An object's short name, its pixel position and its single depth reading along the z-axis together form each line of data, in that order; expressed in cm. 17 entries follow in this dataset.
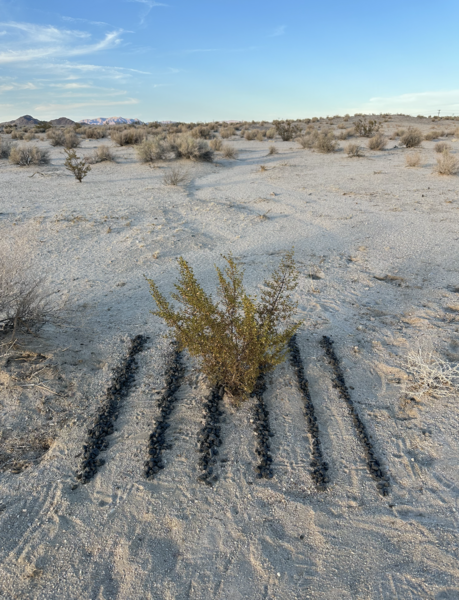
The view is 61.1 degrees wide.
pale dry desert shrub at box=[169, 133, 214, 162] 1598
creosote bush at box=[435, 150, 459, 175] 1273
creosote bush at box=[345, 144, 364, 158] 1717
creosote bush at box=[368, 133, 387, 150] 1822
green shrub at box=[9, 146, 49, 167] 1518
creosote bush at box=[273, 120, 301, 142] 2348
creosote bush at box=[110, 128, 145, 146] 2009
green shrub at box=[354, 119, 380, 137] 2242
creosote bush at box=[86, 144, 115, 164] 1647
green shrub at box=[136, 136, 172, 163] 1577
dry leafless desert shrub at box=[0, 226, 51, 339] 446
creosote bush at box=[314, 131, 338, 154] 1850
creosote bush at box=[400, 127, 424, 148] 1845
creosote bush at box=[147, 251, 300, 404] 372
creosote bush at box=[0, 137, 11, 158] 1666
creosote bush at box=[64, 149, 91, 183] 1317
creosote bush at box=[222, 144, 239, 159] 1741
